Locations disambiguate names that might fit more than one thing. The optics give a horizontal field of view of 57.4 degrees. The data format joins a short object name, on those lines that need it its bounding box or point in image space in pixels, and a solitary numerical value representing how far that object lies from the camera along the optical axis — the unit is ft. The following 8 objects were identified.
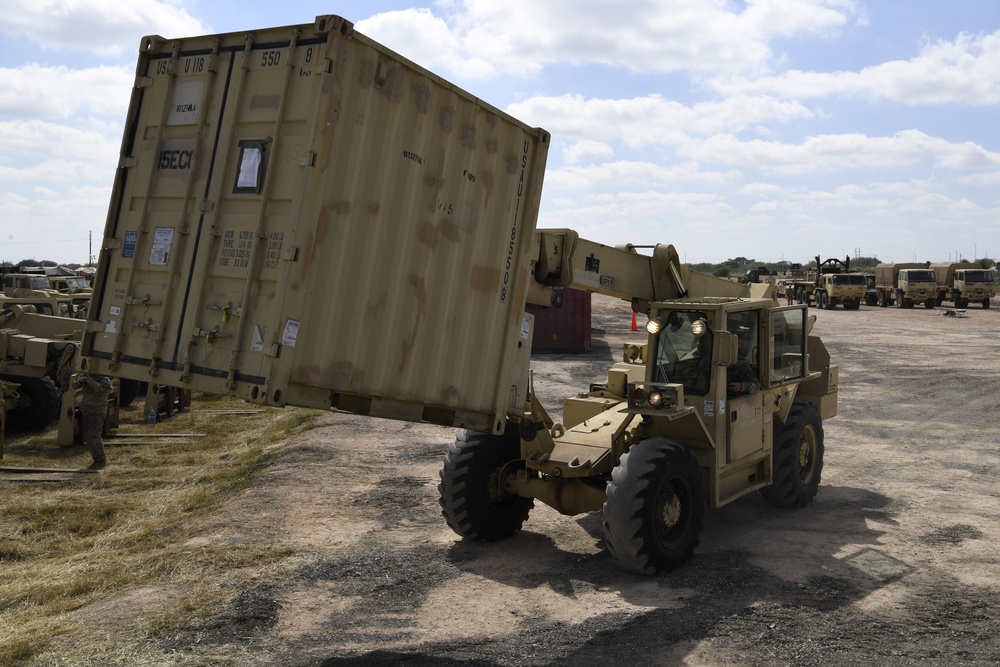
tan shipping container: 20.36
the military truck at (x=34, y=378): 52.24
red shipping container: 90.68
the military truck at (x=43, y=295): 63.41
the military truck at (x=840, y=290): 147.74
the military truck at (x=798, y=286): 159.12
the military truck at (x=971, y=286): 146.51
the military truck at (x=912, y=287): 149.38
